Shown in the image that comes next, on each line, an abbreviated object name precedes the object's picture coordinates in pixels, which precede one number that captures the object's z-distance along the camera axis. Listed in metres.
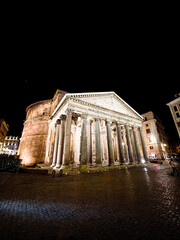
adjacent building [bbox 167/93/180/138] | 27.86
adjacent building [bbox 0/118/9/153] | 43.70
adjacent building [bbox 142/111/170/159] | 31.38
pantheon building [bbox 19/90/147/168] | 14.76
